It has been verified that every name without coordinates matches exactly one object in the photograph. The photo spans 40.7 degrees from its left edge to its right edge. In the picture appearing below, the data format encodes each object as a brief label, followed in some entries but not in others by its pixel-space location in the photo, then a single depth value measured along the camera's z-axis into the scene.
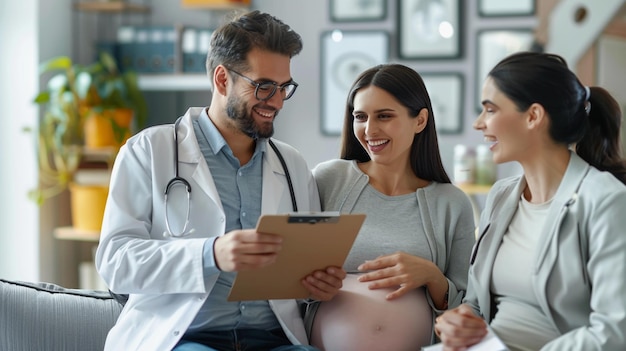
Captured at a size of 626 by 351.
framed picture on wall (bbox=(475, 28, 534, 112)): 4.74
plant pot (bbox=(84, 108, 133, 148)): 4.59
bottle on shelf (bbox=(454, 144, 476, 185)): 4.50
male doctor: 2.02
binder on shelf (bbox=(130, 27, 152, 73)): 4.93
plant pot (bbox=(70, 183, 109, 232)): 4.60
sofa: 2.34
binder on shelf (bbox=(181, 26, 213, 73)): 4.84
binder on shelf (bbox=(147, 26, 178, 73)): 4.86
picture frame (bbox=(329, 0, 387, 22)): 4.90
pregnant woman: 2.18
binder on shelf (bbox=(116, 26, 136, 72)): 4.94
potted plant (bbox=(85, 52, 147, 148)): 4.59
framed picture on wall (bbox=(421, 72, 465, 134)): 4.82
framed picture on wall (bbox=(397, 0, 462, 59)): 4.81
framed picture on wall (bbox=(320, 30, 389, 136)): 4.93
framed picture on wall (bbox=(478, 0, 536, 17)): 4.72
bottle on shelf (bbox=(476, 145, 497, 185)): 4.53
